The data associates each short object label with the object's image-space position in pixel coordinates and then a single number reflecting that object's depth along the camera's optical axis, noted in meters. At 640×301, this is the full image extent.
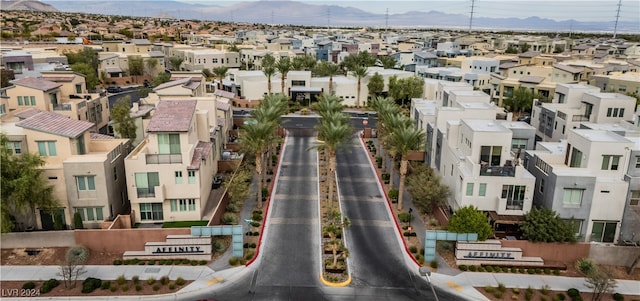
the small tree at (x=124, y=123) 51.38
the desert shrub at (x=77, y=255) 31.22
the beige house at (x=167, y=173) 37.97
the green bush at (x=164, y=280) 31.45
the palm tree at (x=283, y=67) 85.56
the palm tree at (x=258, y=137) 41.47
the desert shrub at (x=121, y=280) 31.18
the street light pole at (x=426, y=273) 30.95
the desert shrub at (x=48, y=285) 30.20
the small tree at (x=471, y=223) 34.06
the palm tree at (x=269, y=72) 85.38
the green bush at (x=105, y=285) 30.80
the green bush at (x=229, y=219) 39.31
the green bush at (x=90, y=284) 30.28
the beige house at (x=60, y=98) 52.59
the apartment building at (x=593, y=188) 35.16
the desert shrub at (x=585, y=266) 32.62
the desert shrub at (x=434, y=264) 34.15
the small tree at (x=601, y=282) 29.16
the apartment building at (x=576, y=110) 51.19
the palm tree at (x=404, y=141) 41.28
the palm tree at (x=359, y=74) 85.14
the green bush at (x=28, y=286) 30.50
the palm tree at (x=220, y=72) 92.31
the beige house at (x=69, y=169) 36.56
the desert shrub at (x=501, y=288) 31.19
